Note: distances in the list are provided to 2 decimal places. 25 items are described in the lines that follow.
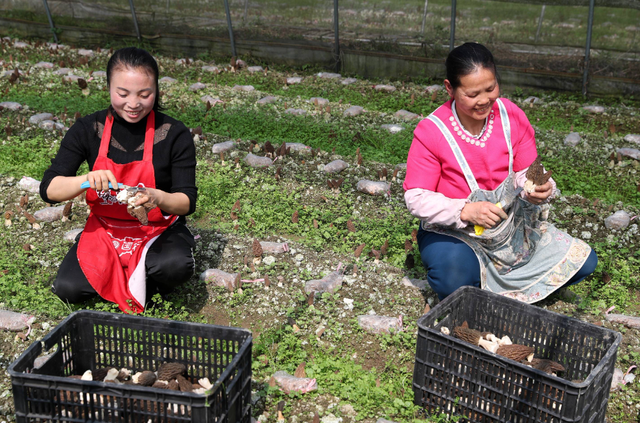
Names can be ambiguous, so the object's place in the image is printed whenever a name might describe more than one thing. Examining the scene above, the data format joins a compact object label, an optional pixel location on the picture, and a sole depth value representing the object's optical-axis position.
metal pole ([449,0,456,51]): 8.93
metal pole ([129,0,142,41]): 10.93
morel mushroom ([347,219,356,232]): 4.82
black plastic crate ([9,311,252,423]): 2.37
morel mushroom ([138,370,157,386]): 2.80
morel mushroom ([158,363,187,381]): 2.84
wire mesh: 8.40
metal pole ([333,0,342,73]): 9.45
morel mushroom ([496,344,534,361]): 3.01
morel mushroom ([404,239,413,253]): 4.52
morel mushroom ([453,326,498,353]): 3.05
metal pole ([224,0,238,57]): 10.12
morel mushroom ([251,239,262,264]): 4.35
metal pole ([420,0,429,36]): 9.39
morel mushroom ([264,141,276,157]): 6.03
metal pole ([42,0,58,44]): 11.41
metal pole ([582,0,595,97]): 8.32
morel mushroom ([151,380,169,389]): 2.79
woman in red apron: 3.65
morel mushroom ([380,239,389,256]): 4.51
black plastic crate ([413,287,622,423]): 2.59
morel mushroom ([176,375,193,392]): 2.74
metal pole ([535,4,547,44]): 8.78
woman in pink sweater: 3.47
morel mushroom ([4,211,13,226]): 4.85
